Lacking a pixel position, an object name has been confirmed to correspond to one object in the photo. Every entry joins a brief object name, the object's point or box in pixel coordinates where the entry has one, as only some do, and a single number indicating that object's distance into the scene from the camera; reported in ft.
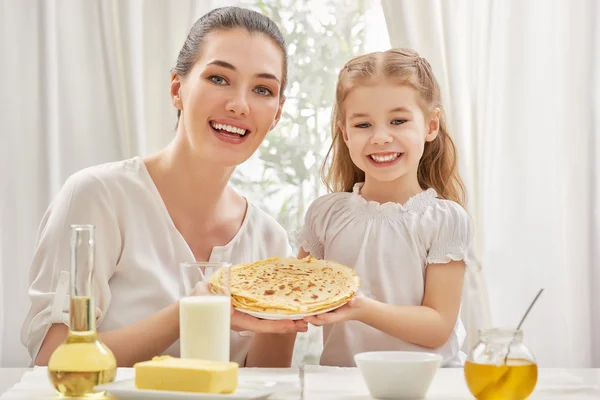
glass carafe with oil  4.50
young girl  6.31
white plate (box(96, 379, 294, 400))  4.36
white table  4.86
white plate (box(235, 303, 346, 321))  5.36
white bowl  4.74
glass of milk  4.86
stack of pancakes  5.40
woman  6.10
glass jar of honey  4.59
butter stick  4.40
